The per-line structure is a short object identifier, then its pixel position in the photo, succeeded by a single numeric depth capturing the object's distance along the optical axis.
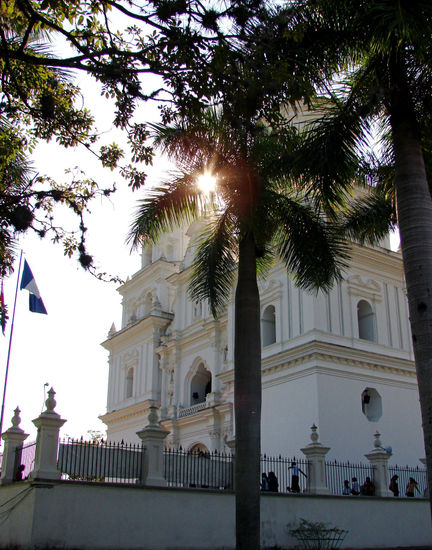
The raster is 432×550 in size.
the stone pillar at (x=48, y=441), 13.46
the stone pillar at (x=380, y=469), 19.20
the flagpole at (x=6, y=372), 20.48
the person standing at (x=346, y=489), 18.36
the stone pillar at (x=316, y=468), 17.62
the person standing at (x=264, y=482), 17.45
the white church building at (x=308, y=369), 24.84
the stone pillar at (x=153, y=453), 14.87
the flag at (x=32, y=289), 18.59
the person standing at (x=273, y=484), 17.17
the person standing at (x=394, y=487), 19.73
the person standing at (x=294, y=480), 17.61
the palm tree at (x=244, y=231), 11.27
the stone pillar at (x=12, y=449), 14.97
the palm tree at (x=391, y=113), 8.83
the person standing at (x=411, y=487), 20.05
